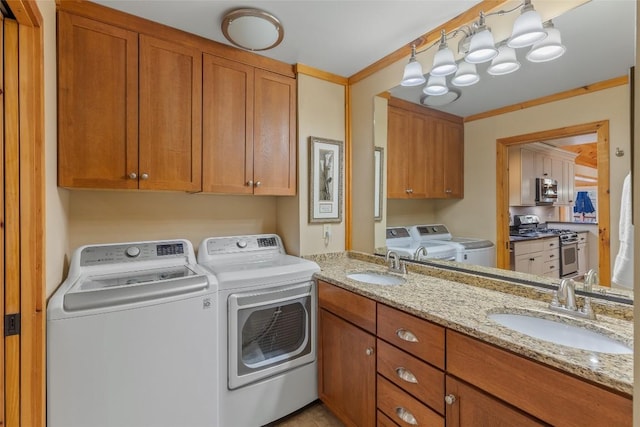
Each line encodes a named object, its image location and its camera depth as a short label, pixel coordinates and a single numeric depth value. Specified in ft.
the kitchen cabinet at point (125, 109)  4.97
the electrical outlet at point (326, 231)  7.73
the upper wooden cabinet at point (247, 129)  6.25
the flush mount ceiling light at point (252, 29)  5.25
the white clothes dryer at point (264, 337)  5.28
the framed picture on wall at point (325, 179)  7.48
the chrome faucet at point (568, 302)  3.68
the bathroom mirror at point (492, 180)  3.77
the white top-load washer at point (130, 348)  3.96
